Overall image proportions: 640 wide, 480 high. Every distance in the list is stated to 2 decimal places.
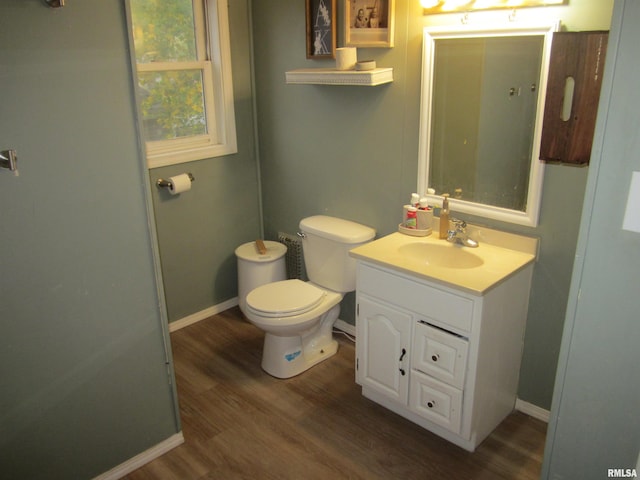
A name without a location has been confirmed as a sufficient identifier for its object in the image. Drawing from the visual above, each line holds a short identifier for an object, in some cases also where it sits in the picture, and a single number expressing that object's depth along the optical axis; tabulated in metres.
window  2.98
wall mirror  2.20
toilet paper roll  3.05
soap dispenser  2.52
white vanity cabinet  2.17
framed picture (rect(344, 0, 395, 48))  2.55
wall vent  3.47
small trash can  3.29
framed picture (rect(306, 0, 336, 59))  2.81
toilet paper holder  3.06
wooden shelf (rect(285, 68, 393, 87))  2.54
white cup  2.62
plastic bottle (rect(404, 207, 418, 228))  2.59
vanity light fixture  2.07
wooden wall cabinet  1.84
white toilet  2.74
